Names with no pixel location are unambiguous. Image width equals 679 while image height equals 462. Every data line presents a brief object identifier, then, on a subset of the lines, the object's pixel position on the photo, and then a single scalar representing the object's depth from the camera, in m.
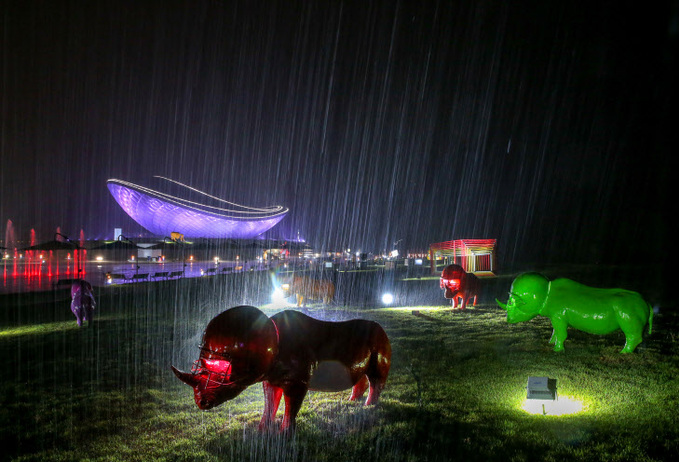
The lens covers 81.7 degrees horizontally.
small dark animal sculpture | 10.22
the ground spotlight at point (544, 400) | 4.84
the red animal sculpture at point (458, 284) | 13.21
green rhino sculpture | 6.85
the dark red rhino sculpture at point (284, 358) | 3.42
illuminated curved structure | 56.38
